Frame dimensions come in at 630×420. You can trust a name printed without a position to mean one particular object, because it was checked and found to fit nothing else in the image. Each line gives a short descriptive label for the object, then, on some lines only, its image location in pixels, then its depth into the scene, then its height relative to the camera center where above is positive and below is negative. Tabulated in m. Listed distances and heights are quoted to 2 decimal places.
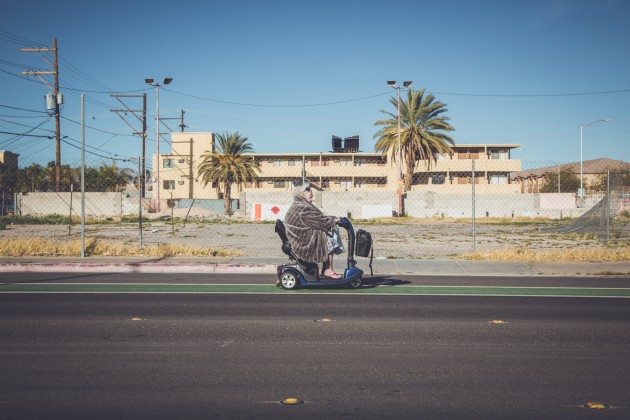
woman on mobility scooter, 9.41 -0.36
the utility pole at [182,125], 71.94 +11.15
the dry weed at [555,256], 14.86 -1.22
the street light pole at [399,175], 45.31 +3.02
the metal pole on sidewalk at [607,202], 15.97 +0.27
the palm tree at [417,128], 49.53 +7.45
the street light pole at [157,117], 52.66 +8.98
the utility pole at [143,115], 56.12 +9.72
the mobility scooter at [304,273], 9.74 -1.13
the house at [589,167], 95.84 +8.09
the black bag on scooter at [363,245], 9.64 -0.61
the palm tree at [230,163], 57.50 +4.85
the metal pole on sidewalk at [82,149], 15.34 +1.67
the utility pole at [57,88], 41.86 +9.53
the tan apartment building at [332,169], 67.31 +5.08
